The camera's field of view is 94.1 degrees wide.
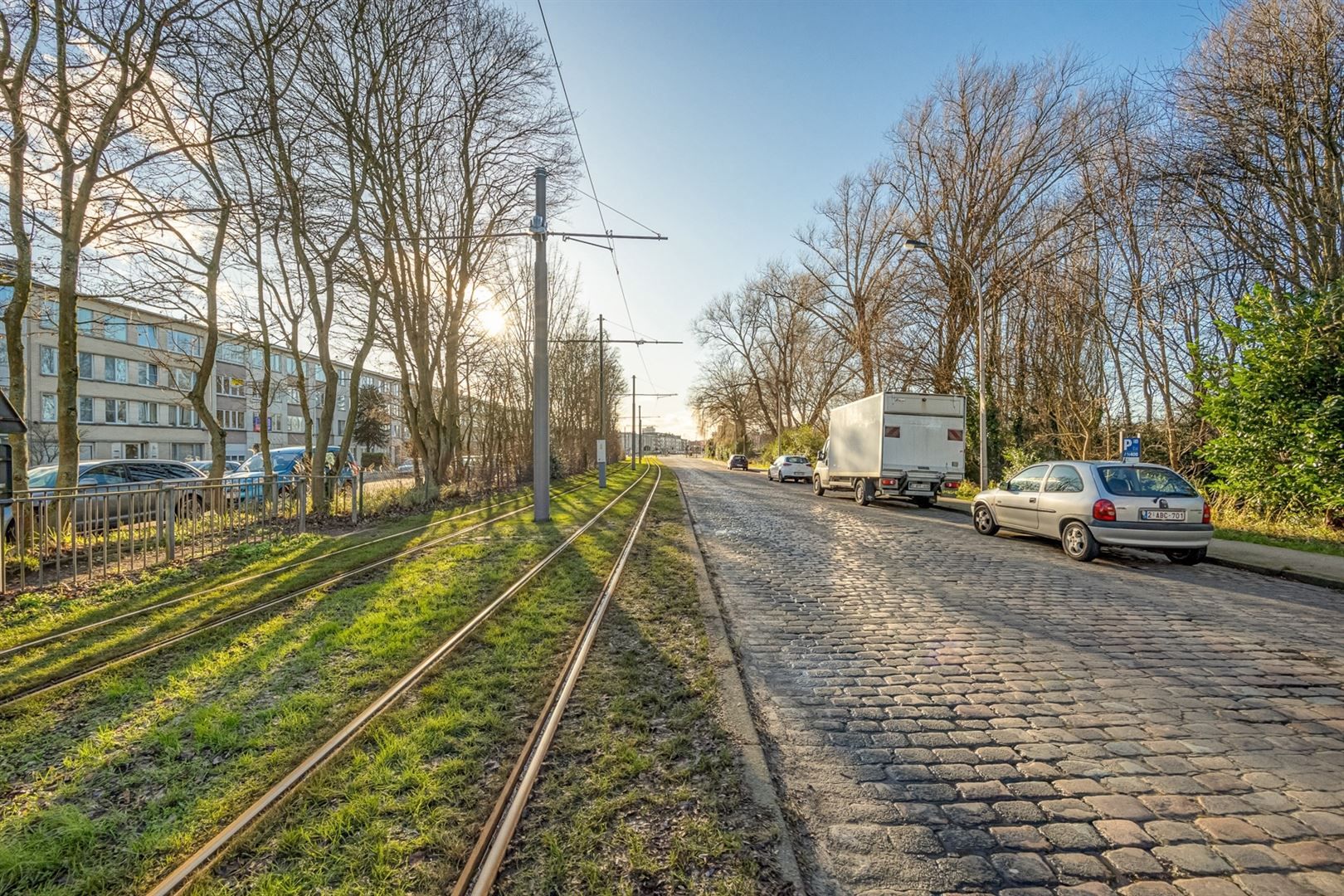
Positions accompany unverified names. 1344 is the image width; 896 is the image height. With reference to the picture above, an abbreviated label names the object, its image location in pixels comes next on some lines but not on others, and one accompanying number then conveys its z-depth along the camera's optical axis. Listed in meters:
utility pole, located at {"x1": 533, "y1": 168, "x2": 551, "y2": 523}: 13.28
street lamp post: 18.23
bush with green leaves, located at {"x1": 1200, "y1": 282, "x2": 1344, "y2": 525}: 11.39
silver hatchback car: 9.15
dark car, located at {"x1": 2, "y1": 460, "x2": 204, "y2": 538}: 8.20
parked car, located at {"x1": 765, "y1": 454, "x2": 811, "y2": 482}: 35.22
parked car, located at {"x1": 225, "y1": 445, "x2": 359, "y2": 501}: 11.07
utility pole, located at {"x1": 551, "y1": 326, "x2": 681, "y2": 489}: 21.78
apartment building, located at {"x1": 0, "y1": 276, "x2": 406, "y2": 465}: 31.19
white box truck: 17.86
